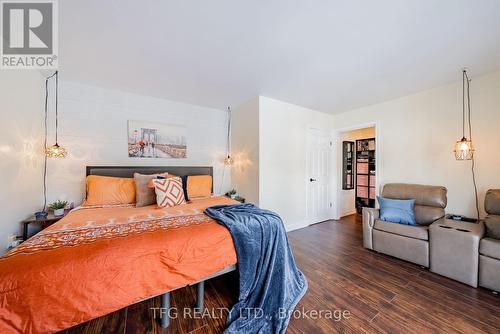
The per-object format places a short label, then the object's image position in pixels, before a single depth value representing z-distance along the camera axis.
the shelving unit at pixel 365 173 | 4.68
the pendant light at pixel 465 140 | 2.42
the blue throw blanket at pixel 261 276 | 1.42
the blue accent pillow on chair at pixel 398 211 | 2.53
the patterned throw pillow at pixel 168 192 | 2.30
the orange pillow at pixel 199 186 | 2.98
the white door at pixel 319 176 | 3.92
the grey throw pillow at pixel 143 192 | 2.38
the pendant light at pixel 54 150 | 2.38
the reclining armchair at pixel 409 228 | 2.29
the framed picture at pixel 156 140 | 3.07
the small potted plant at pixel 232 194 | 3.52
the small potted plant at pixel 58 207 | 2.24
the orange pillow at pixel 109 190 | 2.38
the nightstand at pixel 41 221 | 2.02
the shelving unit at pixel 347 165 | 4.65
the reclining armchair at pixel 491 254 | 1.79
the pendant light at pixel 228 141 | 3.96
